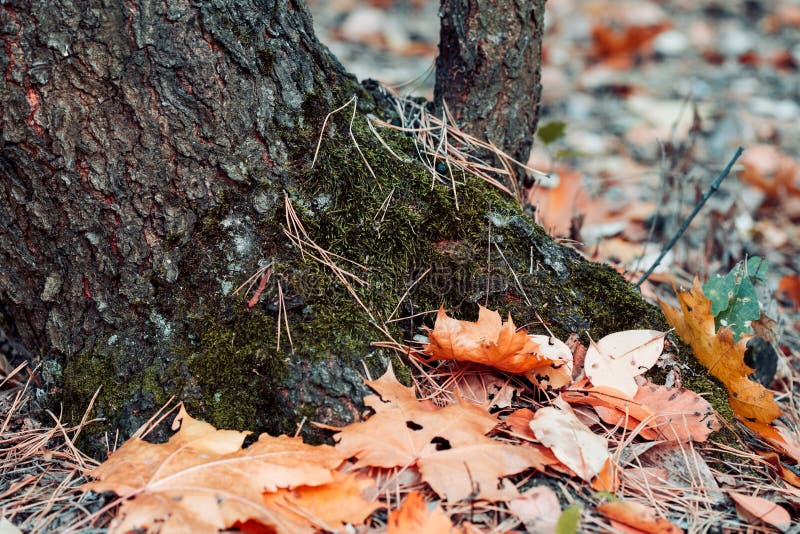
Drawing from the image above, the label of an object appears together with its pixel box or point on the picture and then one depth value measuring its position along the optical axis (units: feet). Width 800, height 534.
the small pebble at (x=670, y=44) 10.54
